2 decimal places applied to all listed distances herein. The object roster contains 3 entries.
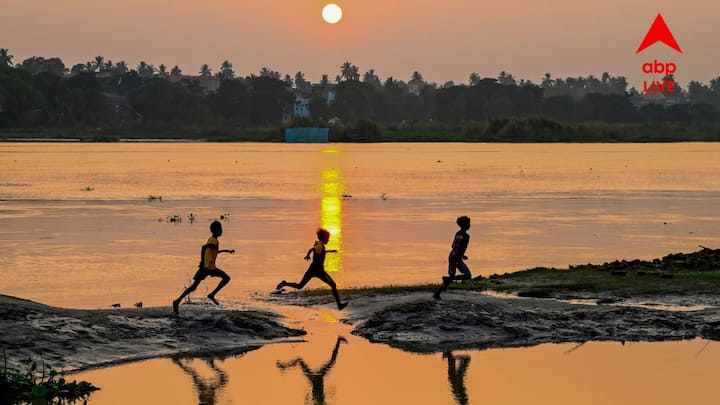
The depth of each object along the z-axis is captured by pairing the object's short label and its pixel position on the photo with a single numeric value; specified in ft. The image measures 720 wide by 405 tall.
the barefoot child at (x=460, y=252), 74.28
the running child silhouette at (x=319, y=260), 74.23
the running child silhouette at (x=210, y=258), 71.51
